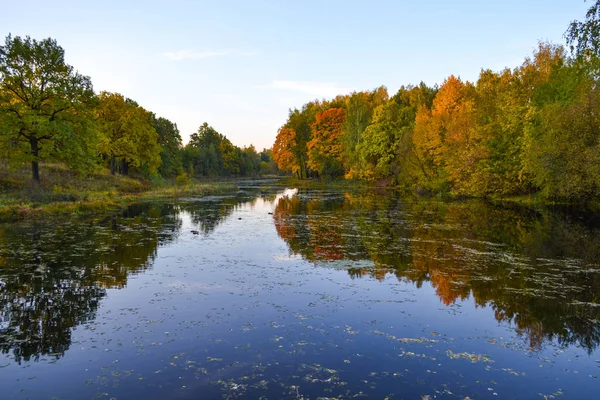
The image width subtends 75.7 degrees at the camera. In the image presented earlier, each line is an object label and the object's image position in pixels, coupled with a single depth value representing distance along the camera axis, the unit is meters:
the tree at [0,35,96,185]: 31.58
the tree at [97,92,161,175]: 53.09
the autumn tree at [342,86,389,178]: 68.62
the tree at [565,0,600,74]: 13.59
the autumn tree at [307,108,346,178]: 79.38
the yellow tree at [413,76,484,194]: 42.50
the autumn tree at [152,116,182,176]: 78.56
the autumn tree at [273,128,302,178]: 90.75
